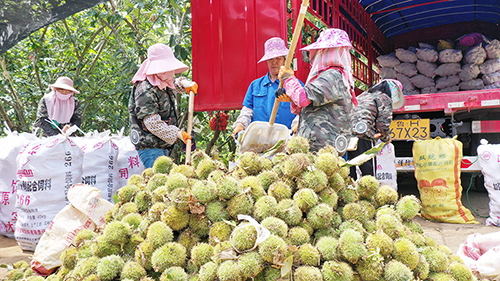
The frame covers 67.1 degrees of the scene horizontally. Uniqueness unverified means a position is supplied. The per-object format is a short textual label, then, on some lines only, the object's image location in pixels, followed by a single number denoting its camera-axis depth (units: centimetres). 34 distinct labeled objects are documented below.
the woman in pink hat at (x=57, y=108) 478
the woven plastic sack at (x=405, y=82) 593
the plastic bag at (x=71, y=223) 217
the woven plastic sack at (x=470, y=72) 548
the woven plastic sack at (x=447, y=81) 561
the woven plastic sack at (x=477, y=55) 549
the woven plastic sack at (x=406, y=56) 601
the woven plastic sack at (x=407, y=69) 595
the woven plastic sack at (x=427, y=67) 581
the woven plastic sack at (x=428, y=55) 579
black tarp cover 176
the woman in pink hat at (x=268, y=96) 343
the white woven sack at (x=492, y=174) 405
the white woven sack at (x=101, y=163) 381
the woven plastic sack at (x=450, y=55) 559
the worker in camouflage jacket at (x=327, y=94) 256
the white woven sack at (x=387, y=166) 471
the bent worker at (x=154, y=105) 313
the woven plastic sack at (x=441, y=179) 420
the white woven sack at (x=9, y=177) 397
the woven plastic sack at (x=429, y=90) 577
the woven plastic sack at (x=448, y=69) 560
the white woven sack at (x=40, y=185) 331
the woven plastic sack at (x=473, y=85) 546
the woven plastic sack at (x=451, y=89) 563
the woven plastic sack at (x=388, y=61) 613
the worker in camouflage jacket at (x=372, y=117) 387
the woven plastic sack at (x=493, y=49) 556
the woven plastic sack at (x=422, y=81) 581
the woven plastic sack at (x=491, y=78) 548
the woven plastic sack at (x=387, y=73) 616
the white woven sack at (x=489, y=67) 555
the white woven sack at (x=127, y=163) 418
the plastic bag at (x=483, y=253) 225
